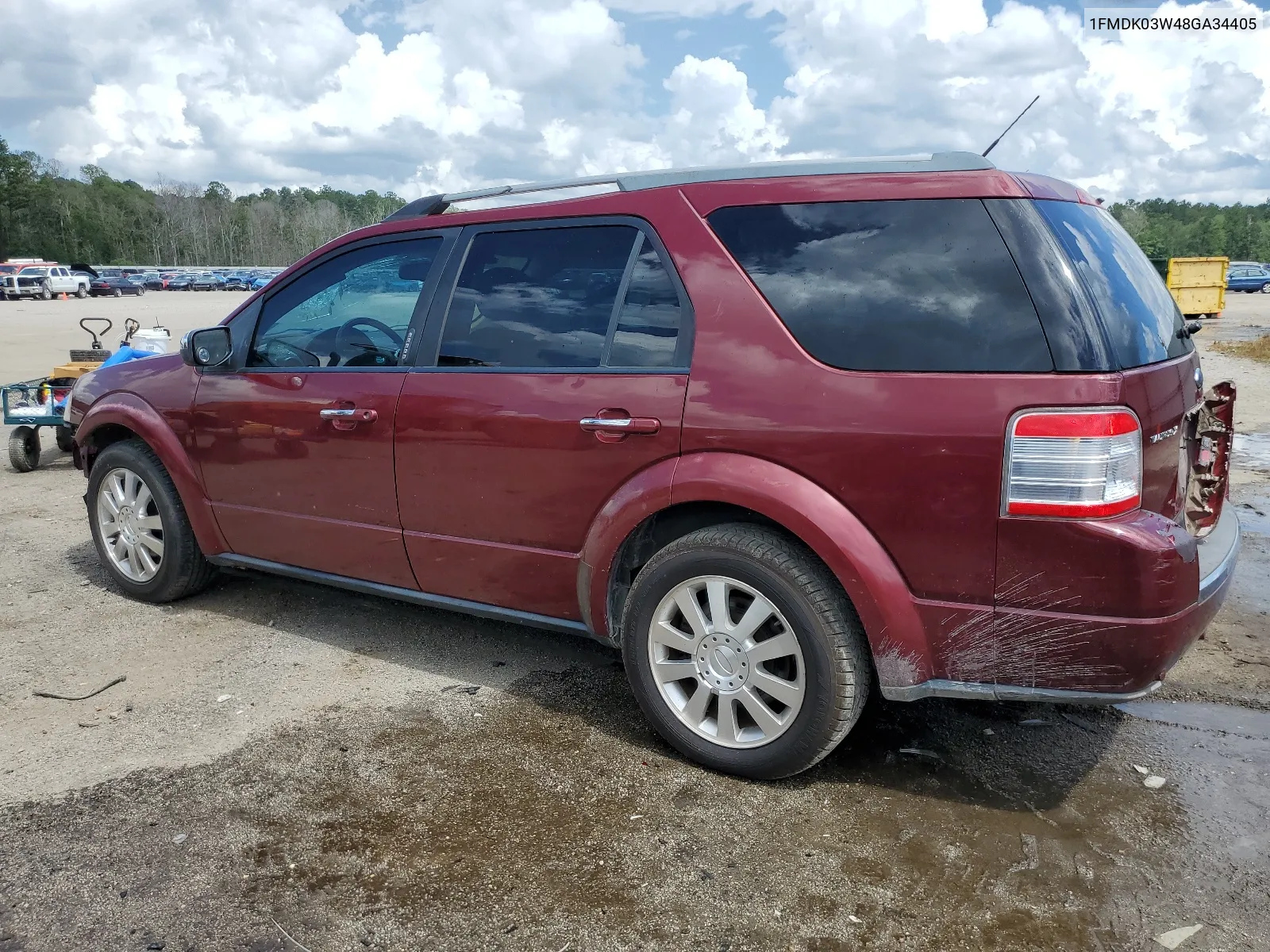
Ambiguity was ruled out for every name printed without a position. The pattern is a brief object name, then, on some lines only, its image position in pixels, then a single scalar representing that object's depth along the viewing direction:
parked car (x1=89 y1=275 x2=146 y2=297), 63.78
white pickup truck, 55.66
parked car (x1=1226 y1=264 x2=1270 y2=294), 50.25
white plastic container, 9.10
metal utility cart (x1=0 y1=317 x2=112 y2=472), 8.70
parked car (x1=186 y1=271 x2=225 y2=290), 74.44
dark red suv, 2.73
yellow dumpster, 28.95
